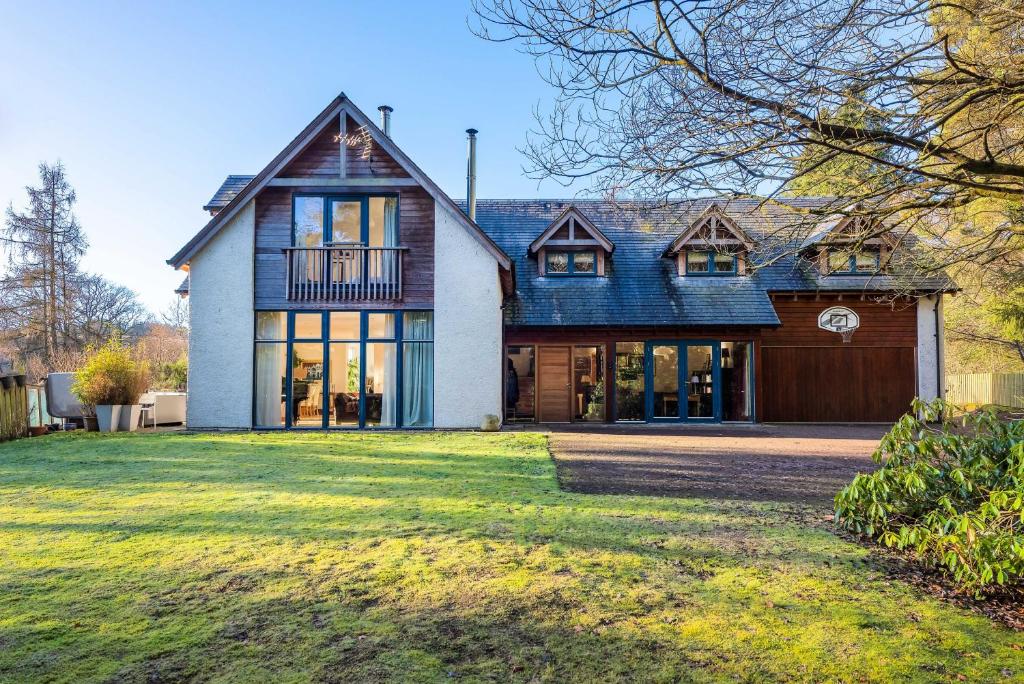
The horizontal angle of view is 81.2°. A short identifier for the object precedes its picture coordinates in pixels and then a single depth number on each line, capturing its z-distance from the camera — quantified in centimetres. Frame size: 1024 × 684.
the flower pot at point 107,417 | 1330
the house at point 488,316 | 1391
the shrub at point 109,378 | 1306
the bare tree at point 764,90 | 412
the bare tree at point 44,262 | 2709
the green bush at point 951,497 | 366
